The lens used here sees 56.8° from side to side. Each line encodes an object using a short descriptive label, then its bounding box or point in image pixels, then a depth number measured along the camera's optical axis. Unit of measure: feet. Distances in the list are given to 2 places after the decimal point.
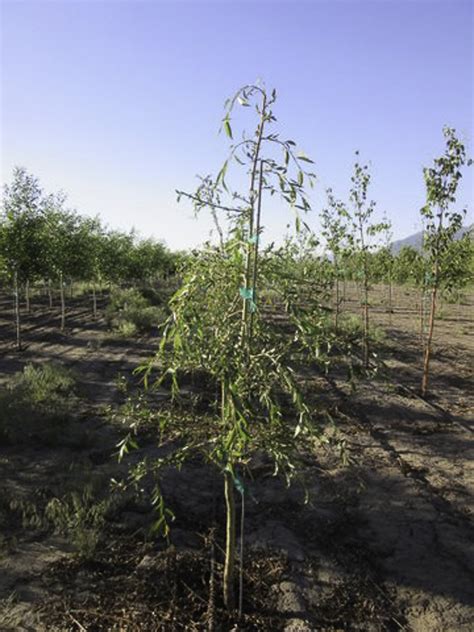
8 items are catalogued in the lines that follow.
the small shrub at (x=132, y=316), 65.51
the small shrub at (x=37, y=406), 27.14
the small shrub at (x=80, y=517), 16.74
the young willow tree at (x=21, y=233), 52.54
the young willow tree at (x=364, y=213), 40.88
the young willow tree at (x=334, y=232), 51.84
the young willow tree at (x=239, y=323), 9.86
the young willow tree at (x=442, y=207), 33.68
